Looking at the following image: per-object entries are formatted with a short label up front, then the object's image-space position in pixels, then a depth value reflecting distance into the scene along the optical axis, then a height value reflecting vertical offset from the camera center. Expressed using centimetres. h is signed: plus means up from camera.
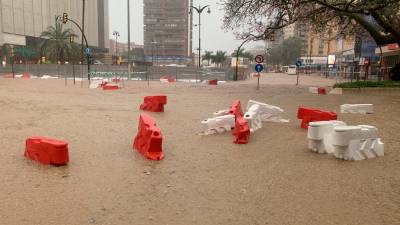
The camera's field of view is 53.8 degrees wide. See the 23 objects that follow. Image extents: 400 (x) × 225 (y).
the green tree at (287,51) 11869 +621
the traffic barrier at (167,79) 3872 -88
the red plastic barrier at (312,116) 933 -107
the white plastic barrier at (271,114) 1116 -122
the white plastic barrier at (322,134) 725 -116
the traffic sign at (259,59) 2725 +86
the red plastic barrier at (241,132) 836 -129
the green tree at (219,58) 11825 +391
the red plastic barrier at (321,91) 2176 -105
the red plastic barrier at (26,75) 4299 -69
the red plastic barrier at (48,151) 633 -133
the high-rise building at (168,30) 9731 +1096
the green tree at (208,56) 12021 +454
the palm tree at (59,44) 6950 +445
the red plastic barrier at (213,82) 3434 -97
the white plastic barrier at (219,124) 945 -128
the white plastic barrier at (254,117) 948 -113
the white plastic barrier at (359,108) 1284 -118
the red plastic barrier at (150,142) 698 -129
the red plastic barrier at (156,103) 1370 -114
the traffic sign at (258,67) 2604 +28
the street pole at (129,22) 3914 +477
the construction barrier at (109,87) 2450 -107
